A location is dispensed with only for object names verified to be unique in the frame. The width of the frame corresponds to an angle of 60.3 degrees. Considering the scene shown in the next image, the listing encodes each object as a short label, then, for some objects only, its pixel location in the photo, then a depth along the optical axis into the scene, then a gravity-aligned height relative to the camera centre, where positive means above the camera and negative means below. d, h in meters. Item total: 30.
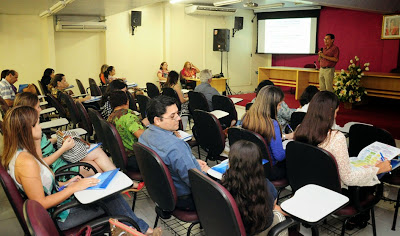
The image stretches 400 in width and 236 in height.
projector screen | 10.33 +0.81
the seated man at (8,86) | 5.81 -0.45
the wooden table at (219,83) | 9.03 -0.58
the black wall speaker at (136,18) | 9.04 +1.10
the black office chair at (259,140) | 2.61 -0.61
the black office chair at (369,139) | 2.72 -0.62
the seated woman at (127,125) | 3.07 -0.57
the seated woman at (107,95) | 4.30 -0.44
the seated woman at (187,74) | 9.22 -0.35
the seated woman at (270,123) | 2.75 -0.49
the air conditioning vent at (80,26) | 8.28 +0.82
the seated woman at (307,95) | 3.93 -0.38
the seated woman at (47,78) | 6.72 -0.36
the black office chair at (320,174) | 2.20 -0.74
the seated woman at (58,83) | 5.86 -0.41
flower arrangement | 7.50 -0.49
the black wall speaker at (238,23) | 10.76 +1.19
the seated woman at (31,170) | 1.86 -0.60
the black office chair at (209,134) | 3.29 -0.72
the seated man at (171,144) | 2.14 -0.53
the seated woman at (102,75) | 7.90 -0.35
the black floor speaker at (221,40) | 10.01 +0.61
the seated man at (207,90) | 5.16 -0.43
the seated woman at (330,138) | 2.25 -0.52
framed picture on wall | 7.30 +0.77
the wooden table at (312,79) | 7.44 -0.43
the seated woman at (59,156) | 2.65 -0.79
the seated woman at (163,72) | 8.85 -0.29
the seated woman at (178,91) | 5.52 -0.48
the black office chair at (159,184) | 2.06 -0.77
